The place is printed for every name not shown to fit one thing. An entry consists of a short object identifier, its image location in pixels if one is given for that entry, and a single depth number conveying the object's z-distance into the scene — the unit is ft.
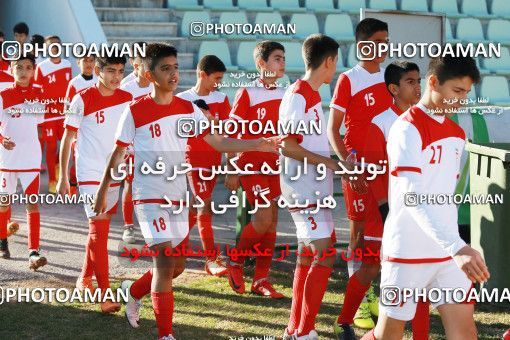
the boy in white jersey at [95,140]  42.65
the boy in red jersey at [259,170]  45.83
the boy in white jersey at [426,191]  27.35
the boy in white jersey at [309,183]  35.73
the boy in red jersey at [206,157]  49.83
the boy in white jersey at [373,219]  36.47
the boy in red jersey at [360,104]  39.17
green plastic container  42.50
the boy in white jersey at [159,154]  35.37
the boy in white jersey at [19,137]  53.88
